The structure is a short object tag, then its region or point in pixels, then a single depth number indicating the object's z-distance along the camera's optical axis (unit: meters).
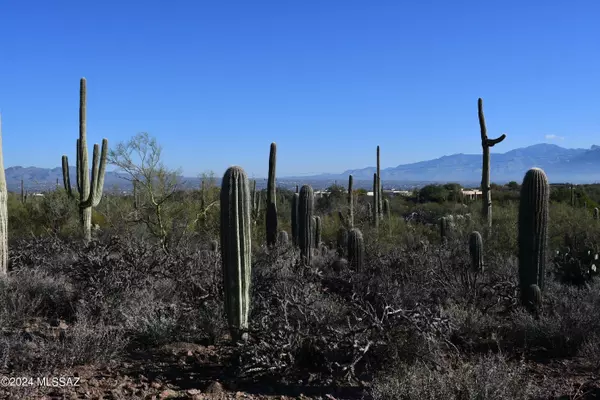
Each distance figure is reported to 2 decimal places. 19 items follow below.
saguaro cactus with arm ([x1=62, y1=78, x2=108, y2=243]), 15.03
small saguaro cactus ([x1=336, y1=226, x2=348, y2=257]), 14.90
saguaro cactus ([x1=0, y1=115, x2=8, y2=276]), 8.59
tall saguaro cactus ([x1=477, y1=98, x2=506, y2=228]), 15.86
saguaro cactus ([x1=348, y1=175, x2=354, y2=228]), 21.05
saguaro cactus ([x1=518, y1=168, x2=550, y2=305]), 8.38
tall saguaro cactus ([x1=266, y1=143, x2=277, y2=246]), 14.32
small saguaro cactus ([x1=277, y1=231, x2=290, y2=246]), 13.23
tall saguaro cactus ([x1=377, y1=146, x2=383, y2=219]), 24.01
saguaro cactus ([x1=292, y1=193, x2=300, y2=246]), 13.92
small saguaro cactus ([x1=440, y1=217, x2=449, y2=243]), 16.48
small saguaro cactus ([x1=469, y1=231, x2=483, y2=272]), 10.51
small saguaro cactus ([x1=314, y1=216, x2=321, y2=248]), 15.89
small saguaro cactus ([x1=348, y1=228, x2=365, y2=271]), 11.36
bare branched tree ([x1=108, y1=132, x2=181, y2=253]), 18.13
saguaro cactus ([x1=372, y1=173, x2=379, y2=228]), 21.57
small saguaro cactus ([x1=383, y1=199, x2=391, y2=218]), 26.76
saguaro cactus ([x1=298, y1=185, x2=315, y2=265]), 12.70
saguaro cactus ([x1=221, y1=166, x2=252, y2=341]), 6.34
